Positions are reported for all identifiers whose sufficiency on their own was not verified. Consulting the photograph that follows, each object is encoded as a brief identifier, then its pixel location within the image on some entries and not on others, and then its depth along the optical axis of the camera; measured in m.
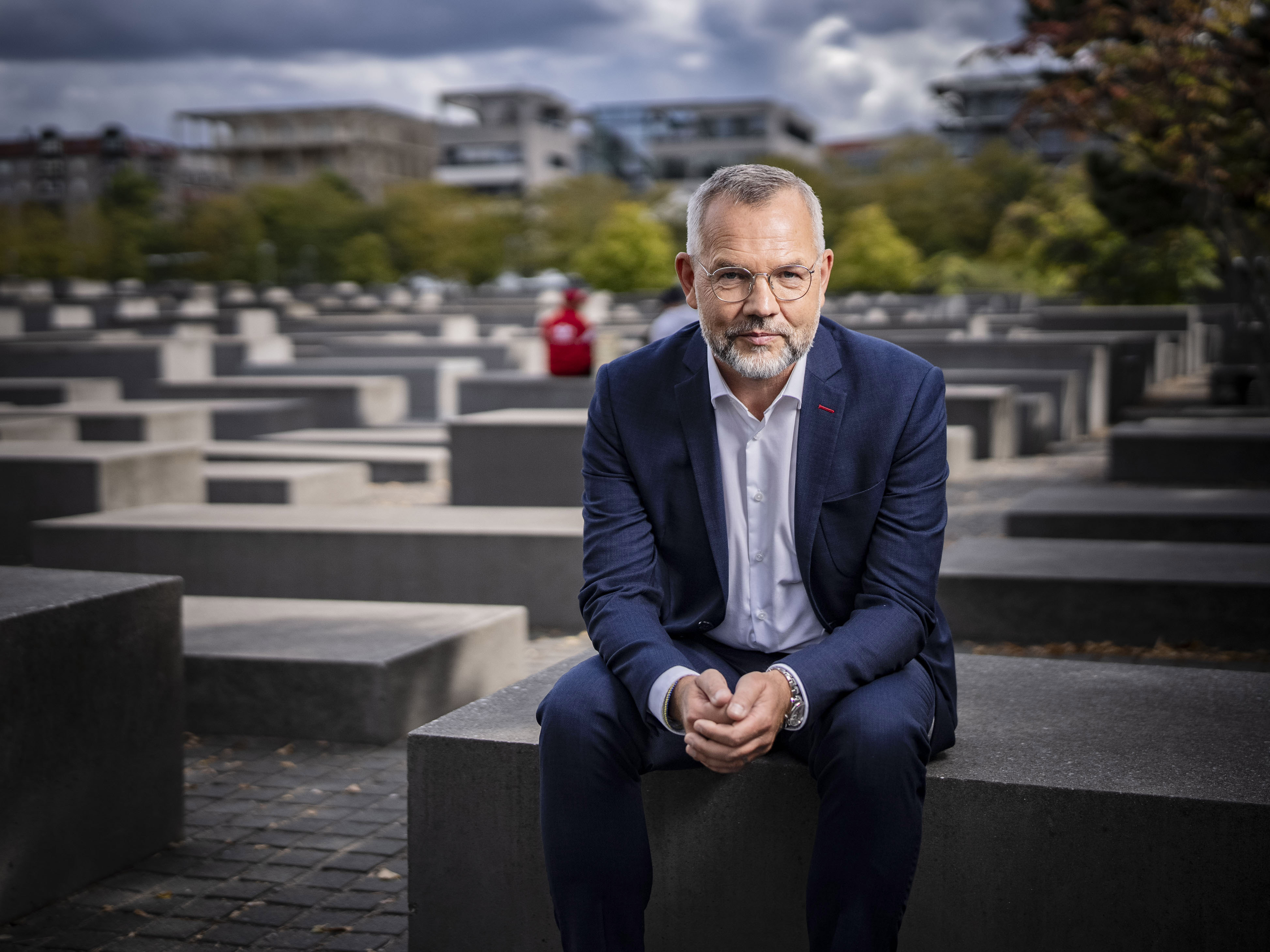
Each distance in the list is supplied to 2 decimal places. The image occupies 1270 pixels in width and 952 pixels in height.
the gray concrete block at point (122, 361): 19.73
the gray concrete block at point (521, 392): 13.17
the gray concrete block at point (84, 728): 3.93
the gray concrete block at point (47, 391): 15.98
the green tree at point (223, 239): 81.00
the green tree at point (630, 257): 63.16
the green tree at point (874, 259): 63.66
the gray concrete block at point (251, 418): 15.63
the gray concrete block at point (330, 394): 17.12
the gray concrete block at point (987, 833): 2.88
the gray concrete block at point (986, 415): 14.85
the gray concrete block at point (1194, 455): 11.62
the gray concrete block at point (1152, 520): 8.64
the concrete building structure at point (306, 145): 137.88
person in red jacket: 13.31
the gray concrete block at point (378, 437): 15.02
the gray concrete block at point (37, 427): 12.20
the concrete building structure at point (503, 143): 131.62
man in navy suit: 2.80
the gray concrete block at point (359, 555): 8.05
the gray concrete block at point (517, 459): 10.62
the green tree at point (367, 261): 79.44
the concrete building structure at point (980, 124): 95.94
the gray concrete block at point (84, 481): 10.02
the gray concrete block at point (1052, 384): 17.33
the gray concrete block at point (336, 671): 5.68
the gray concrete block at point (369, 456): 13.08
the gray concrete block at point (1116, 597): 6.73
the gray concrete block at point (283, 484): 11.32
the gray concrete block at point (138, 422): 13.14
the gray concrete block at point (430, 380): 19.19
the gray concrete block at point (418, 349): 21.56
